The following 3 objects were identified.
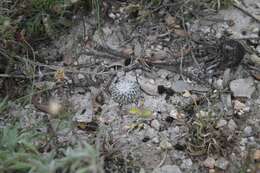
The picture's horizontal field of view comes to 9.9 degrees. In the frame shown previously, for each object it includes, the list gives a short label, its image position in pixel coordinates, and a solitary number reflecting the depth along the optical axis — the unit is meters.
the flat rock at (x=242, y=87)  1.59
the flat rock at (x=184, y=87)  1.61
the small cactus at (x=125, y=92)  1.60
